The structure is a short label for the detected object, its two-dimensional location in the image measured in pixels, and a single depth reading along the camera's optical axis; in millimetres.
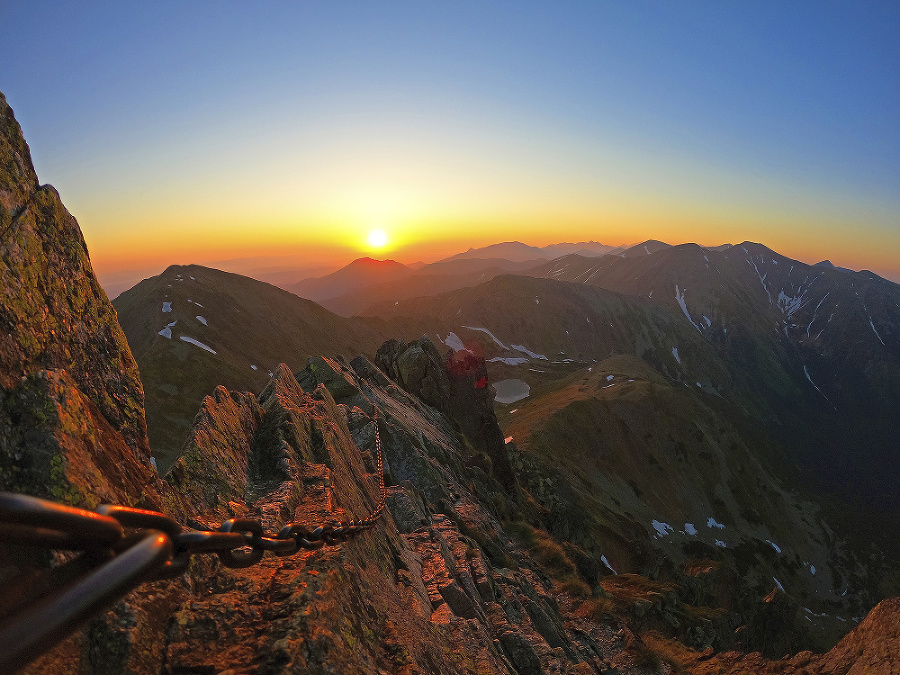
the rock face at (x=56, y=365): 4586
